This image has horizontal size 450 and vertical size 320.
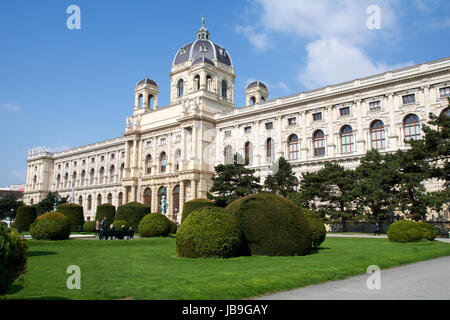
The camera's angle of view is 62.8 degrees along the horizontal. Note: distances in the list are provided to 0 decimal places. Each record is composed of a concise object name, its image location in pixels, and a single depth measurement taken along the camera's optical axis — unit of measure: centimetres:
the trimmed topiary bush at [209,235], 1325
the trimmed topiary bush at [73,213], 3461
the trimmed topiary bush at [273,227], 1410
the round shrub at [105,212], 3603
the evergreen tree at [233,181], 3506
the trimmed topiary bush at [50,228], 2088
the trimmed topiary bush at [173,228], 2983
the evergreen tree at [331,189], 3067
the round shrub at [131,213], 3288
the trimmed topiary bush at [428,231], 2016
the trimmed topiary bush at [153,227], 2520
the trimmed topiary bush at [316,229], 1762
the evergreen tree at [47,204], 5669
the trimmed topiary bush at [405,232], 1977
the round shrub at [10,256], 575
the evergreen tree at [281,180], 3449
